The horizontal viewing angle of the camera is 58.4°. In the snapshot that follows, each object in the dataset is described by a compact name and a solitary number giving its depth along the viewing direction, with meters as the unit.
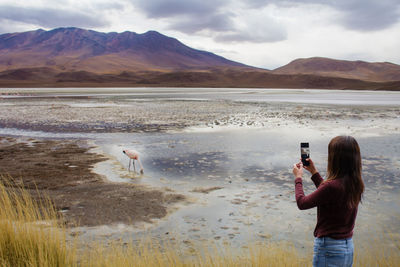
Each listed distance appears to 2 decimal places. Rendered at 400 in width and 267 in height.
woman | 2.71
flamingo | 9.43
